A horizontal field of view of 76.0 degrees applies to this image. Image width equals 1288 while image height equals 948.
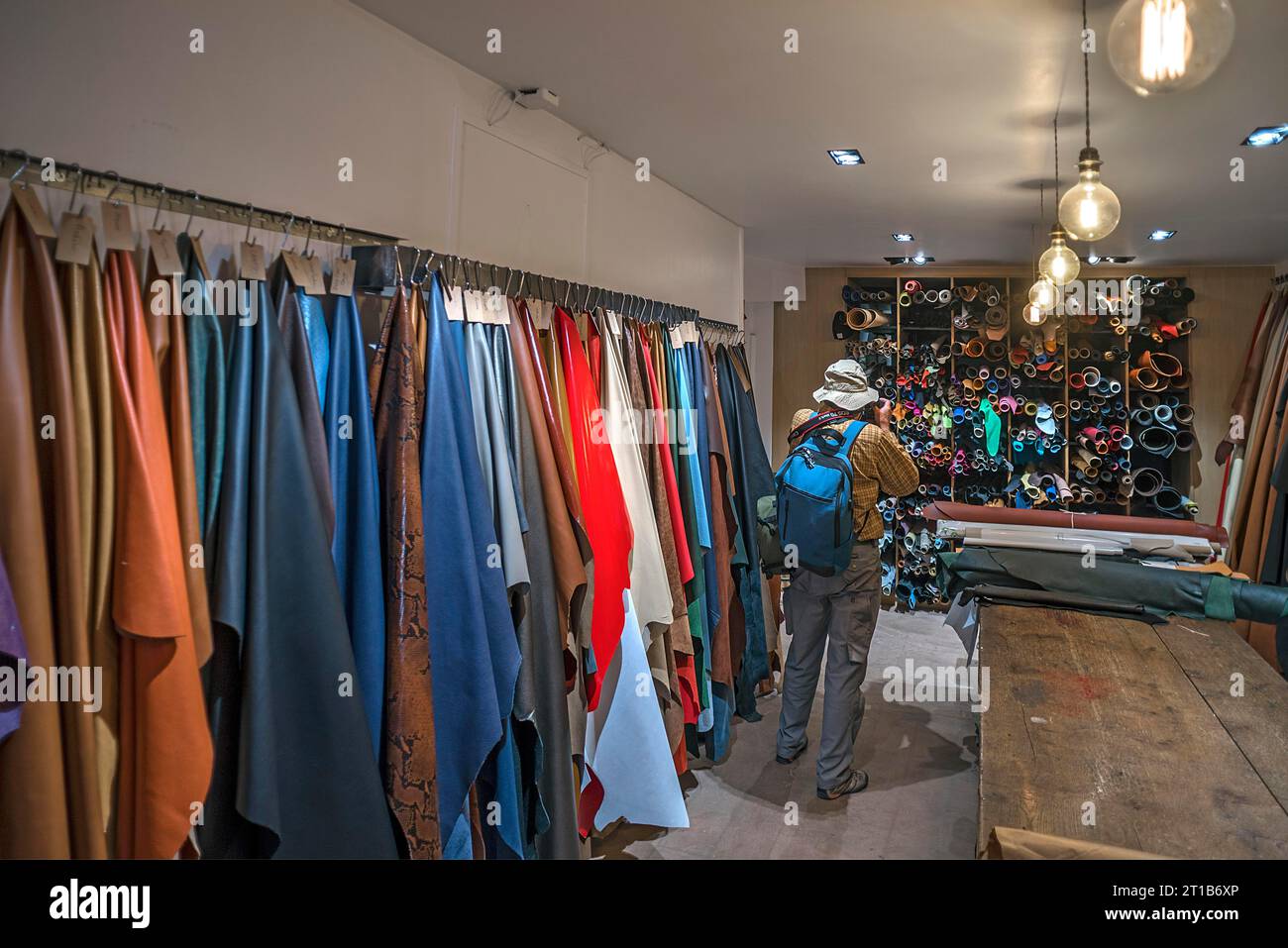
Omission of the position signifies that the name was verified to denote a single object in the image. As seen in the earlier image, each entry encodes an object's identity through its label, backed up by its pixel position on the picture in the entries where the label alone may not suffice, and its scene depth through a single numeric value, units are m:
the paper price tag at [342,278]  1.74
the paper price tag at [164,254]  1.41
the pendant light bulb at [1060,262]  2.80
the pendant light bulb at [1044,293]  3.20
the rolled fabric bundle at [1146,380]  5.75
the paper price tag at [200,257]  1.47
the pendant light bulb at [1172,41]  1.13
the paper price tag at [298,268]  1.63
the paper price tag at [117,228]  1.34
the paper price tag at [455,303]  1.98
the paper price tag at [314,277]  1.66
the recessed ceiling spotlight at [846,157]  3.24
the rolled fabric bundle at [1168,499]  5.64
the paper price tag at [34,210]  1.21
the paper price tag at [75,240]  1.26
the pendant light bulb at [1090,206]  1.98
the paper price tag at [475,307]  2.03
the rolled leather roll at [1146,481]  5.69
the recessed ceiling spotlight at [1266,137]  2.86
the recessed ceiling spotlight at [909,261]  5.87
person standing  3.06
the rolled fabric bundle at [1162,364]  5.69
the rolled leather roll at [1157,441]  5.69
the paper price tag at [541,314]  2.35
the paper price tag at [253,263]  1.56
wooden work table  1.32
